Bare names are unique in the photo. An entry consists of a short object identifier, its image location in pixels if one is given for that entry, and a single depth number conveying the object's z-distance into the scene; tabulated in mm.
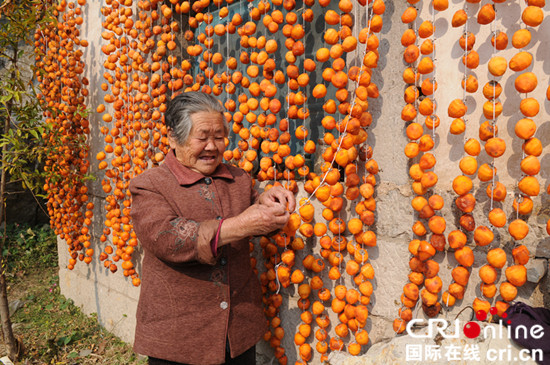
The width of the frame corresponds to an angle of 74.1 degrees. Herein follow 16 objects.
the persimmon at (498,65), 1661
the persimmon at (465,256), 1807
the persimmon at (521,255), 1680
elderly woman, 1846
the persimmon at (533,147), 1608
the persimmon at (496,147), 1677
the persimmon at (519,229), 1649
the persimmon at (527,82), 1596
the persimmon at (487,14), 1683
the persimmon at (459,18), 1733
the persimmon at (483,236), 1742
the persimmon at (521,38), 1603
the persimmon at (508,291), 1717
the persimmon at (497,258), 1717
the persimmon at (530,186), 1618
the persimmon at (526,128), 1609
